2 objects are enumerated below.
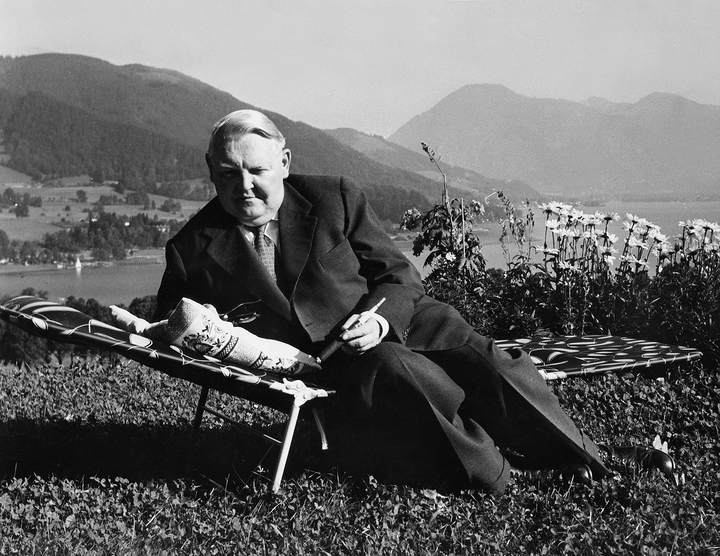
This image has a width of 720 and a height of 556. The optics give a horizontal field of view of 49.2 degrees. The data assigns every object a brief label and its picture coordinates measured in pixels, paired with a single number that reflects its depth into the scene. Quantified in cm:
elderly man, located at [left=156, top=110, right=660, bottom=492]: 268
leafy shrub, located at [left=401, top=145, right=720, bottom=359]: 489
